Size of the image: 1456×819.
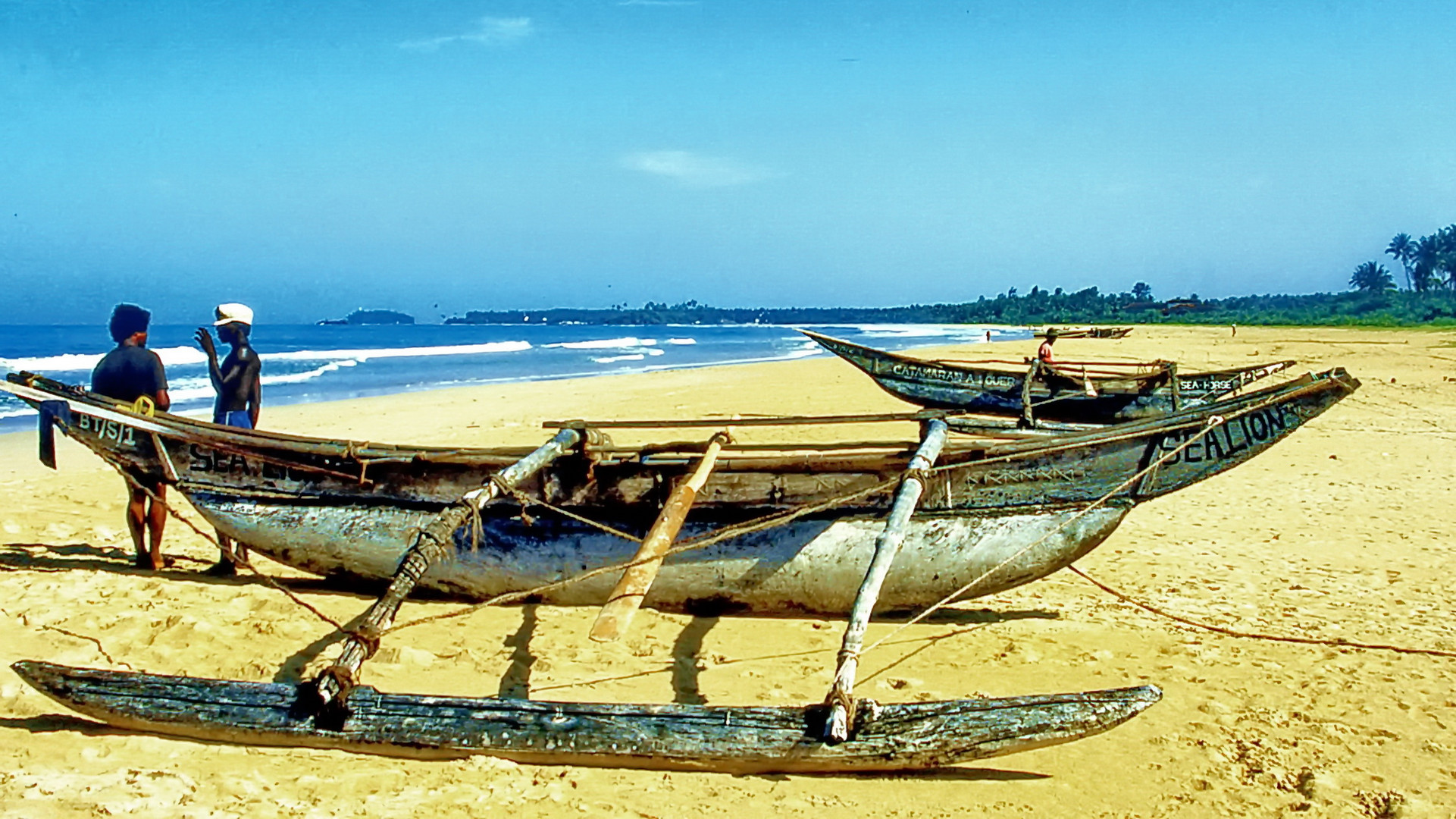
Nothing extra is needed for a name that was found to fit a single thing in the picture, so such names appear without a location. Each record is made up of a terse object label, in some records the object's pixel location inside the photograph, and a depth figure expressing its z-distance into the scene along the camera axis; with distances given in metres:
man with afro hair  5.79
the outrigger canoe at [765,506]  4.85
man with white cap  6.36
